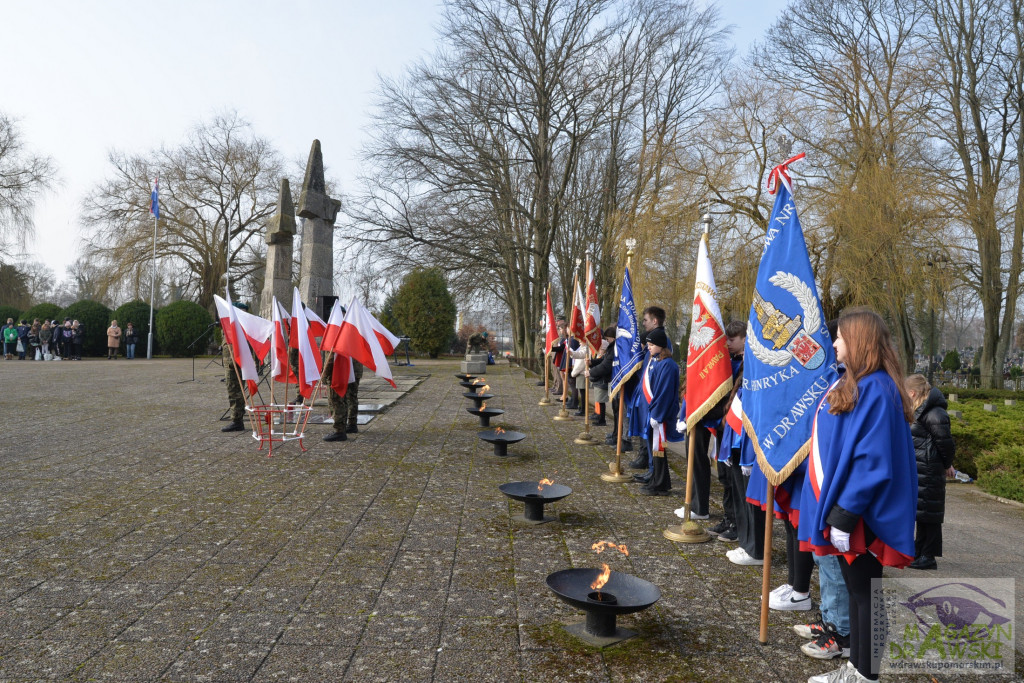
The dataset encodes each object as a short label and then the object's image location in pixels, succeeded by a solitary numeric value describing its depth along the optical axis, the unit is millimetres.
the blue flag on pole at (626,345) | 7586
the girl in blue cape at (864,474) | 2893
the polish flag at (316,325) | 10117
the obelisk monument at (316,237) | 13961
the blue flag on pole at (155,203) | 30766
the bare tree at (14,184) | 29703
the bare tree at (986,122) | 16947
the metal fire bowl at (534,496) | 5637
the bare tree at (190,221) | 33969
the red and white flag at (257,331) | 8906
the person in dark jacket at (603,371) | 10047
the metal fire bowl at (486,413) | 10555
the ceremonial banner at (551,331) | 15211
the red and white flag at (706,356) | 5074
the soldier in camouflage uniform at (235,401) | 10180
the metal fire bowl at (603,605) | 3486
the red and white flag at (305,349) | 8711
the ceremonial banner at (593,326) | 11562
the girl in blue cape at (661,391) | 6520
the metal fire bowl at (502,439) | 8398
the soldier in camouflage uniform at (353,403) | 10164
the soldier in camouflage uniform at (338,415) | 9648
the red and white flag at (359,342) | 9016
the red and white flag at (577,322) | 12617
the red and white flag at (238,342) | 8680
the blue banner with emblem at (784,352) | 3619
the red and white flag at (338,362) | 9234
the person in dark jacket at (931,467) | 5078
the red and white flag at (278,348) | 8852
